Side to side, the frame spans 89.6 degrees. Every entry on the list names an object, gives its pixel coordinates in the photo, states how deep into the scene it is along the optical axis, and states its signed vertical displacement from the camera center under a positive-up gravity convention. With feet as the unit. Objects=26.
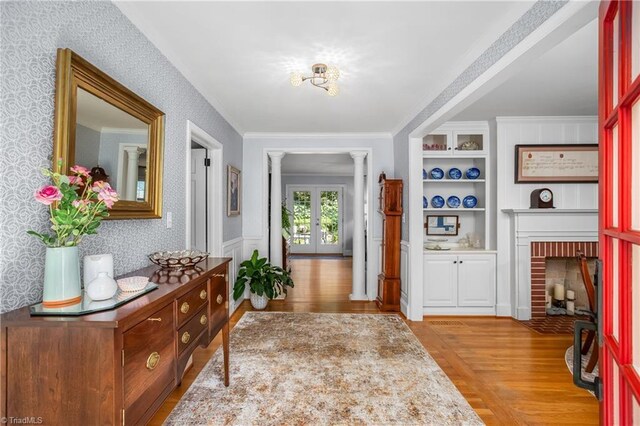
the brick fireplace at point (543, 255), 12.75 -1.45
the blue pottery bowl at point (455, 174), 14.08 +1.91
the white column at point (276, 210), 15.76 +0.28
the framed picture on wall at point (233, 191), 13.08 +1.03
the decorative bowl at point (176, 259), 5.97 -0.84
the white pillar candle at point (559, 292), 13.38 -3.05
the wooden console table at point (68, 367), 3.28 -1.58
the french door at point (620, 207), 2.53 +0.11
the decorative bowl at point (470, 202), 14.11 +0.68
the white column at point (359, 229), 15.74 -0.65
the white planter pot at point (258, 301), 13.82 -3.71
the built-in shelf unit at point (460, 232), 13.25 -0.66
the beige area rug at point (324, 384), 6.61 -4.06
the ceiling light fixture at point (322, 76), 7.90 +3.62
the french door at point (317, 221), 32.76 -0.52
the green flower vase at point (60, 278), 3.67 -0.75
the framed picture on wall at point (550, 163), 13.05 +2.25
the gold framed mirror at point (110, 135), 4.41 +1.33
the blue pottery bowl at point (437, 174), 14.12 +1.90
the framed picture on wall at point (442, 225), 14.60 -0.35
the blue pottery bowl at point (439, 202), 14.25 +0.67
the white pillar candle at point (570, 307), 13.19 -3.64
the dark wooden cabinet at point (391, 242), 13.82 -1.11
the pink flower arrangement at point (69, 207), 3.61 +0.08
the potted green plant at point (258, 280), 13.53 -2.79
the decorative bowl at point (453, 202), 14.26 +0.68
